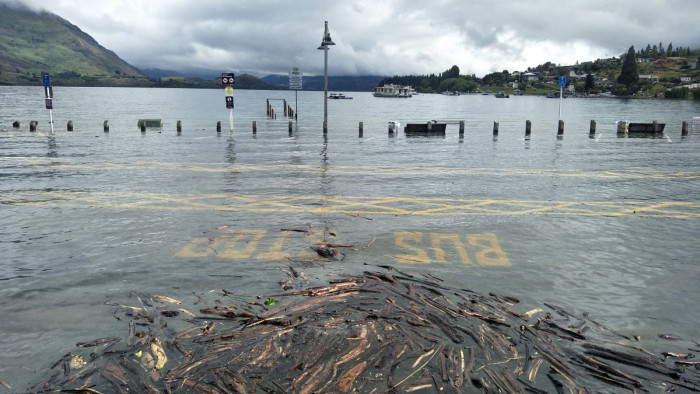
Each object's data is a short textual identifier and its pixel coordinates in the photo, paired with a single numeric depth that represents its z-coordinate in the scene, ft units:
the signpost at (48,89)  109.89
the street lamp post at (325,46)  113.09
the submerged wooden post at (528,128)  122.82
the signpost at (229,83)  111.34
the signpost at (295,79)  138.51
